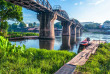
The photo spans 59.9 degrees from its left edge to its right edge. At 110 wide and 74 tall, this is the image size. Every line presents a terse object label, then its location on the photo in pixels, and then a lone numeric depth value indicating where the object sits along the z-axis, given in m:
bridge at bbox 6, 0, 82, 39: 48.33
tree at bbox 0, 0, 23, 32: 35.93
